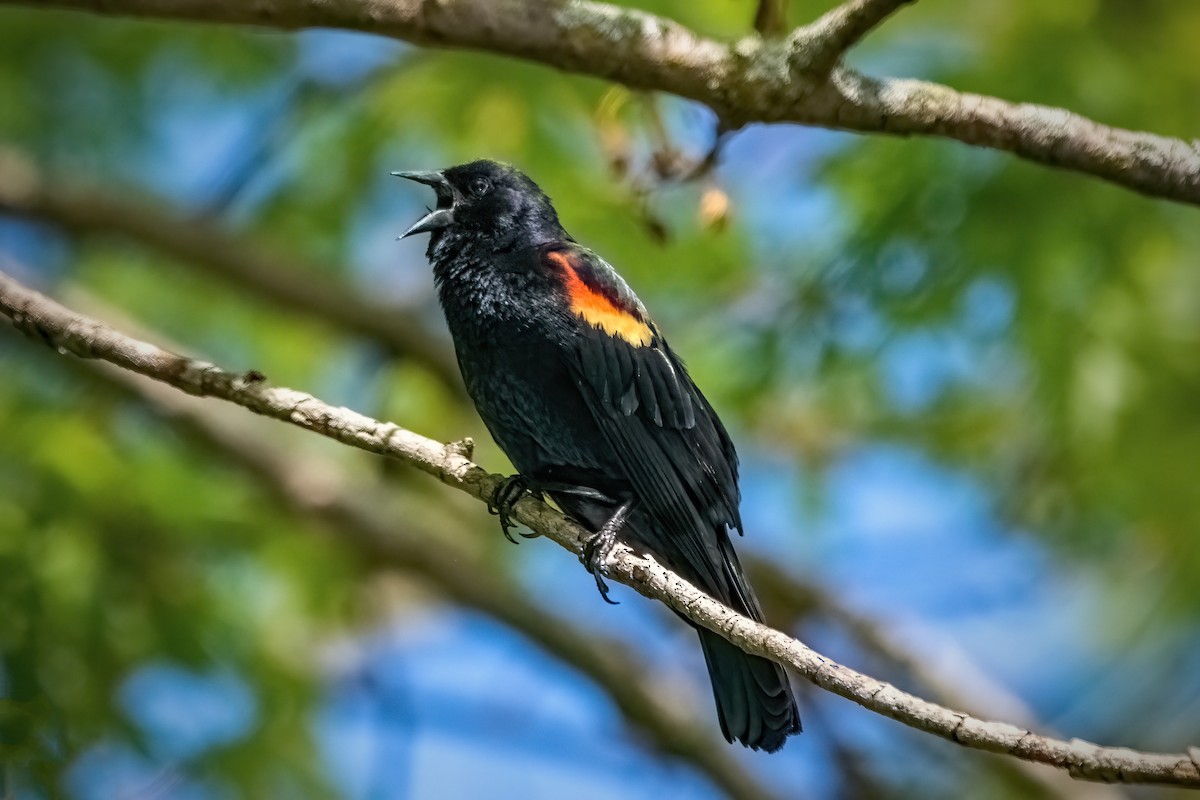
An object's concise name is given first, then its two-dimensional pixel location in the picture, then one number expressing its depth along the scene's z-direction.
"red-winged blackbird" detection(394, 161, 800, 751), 7.08
